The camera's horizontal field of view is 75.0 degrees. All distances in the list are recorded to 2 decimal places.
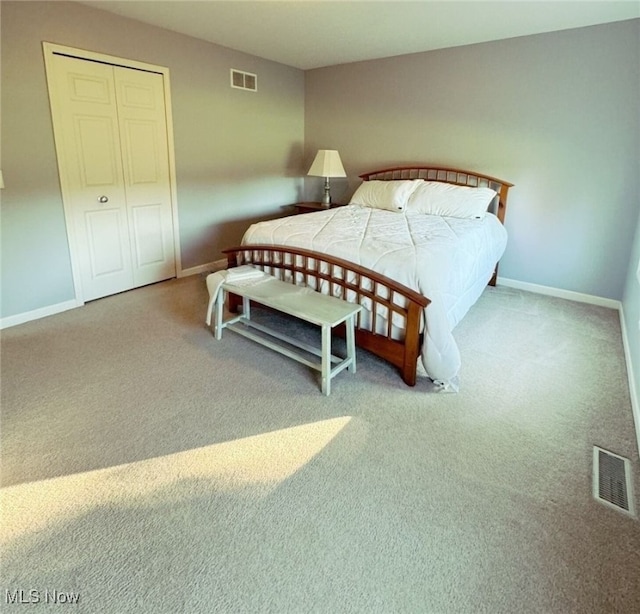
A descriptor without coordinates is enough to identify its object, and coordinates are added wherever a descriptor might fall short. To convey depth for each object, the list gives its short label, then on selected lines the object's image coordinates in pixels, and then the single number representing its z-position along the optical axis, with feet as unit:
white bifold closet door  10.97
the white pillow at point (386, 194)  13.92
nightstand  16.71
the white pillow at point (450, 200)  12.71
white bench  7.95
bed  8.01
